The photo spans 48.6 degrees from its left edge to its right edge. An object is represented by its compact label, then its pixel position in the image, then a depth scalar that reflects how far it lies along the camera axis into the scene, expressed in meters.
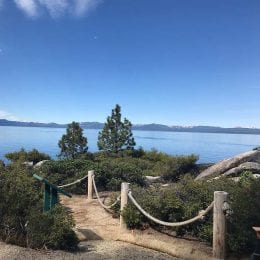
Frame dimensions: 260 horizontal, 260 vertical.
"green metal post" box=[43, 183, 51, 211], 6.01
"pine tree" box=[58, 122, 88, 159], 16.87
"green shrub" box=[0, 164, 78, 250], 5.10
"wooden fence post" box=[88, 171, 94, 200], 9.90
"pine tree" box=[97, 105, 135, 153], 17.20
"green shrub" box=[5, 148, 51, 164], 15.73
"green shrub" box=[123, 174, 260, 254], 4.97
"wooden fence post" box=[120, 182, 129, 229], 6.75
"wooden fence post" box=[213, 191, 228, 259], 5.01
